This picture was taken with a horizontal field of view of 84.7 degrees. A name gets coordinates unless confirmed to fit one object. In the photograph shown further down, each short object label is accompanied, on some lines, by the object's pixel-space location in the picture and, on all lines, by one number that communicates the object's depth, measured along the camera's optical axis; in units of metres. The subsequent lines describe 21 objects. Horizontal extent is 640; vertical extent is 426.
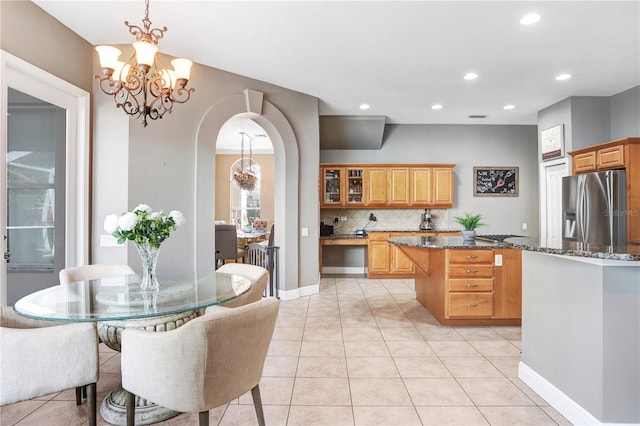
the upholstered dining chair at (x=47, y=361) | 1.66
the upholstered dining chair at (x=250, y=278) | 2.54
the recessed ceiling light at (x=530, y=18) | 2.96
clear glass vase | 2.26
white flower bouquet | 2.15
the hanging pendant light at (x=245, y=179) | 8.00
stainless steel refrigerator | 4.08
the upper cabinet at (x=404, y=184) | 6.63
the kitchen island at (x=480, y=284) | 3.76
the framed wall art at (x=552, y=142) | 5.27
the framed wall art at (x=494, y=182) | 6.91
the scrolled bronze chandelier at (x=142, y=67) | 2.32
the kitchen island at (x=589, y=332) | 1.86
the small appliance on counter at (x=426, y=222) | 6.74
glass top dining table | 1.75
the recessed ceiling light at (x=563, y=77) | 4.30
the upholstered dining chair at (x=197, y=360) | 1.56
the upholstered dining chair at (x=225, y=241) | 5.73
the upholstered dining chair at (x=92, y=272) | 2.64
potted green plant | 3.92
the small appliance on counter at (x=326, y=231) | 6.74
